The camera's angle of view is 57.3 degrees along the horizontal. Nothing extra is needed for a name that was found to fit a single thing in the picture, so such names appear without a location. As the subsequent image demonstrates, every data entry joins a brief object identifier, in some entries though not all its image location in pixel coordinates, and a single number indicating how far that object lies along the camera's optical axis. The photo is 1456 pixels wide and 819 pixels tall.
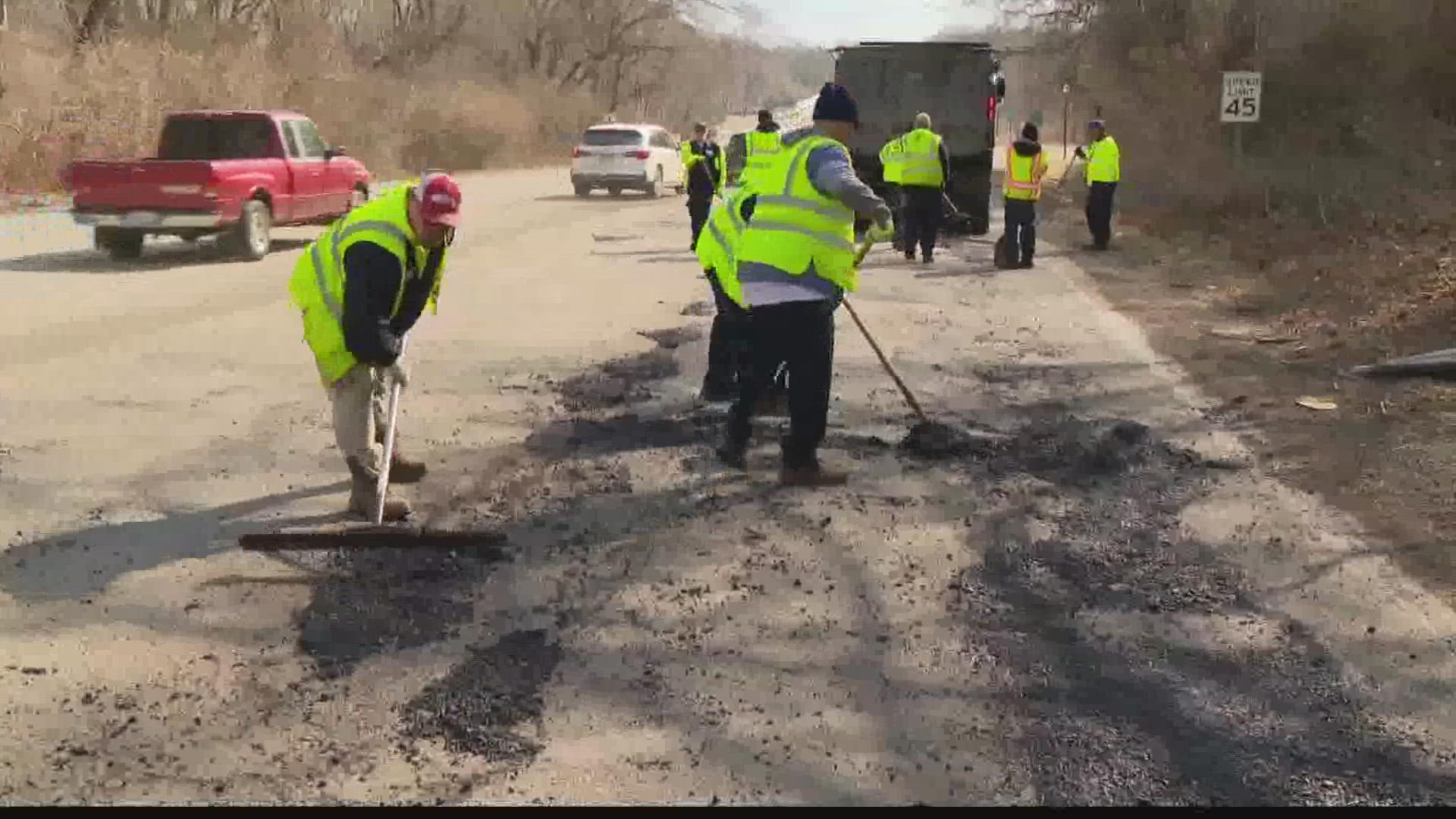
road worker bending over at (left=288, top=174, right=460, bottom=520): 5.30
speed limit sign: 18.72
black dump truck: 20.06
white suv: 30.14
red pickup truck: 14.98
